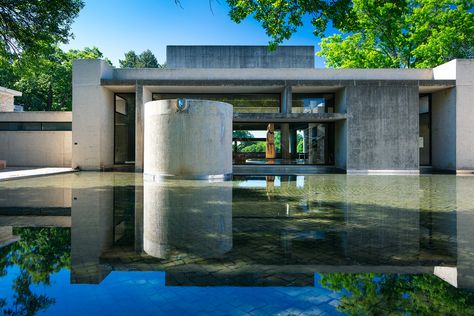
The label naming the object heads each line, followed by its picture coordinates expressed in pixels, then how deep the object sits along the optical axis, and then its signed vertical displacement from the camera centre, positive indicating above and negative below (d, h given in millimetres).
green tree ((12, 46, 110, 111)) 42062 +8503
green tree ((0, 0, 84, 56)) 14188 +5769
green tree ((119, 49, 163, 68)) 65250 +18146
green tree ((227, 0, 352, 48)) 10234 +4348
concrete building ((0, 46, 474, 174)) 20922 +2833
